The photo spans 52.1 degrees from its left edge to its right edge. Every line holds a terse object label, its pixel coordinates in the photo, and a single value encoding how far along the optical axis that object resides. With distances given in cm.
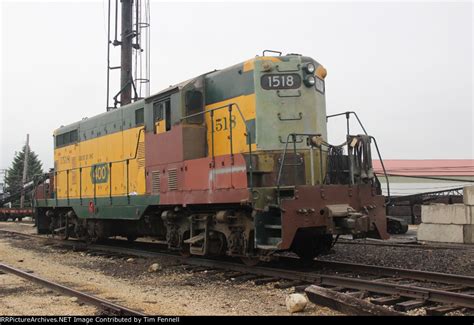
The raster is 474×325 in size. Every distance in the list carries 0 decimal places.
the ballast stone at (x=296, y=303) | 535
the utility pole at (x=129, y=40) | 1914
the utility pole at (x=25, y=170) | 3378
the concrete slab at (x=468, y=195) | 1306
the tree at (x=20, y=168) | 5303
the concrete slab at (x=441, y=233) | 1316
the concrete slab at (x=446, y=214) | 1309
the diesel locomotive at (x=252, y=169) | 729
